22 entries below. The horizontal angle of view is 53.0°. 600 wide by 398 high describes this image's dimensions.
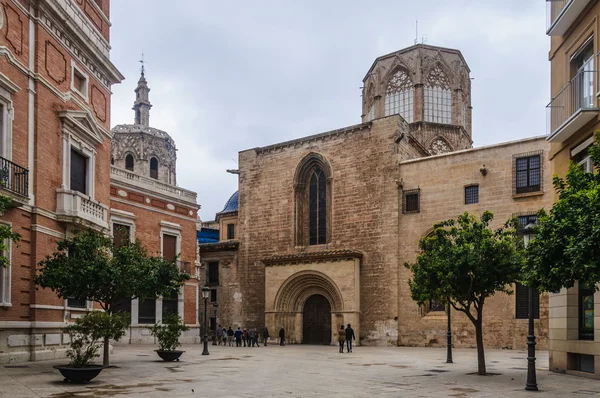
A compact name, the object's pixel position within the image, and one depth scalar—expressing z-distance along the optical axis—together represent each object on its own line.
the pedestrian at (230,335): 36.84
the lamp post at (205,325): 24.81
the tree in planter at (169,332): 20.20
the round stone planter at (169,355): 20.23
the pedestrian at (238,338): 34.19
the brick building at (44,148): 16.83
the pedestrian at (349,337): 27.81
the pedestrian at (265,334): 34.85
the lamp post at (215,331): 36.59
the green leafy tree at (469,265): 15.76
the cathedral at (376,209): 29.73
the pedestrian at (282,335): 33.81
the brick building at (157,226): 31.45
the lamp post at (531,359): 13.00
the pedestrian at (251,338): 33.47
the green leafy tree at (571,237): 9.09
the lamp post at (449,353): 20.80
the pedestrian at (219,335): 37.03
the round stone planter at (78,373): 12.98
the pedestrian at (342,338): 27.30
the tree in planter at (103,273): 16.34
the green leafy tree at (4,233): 10.81
